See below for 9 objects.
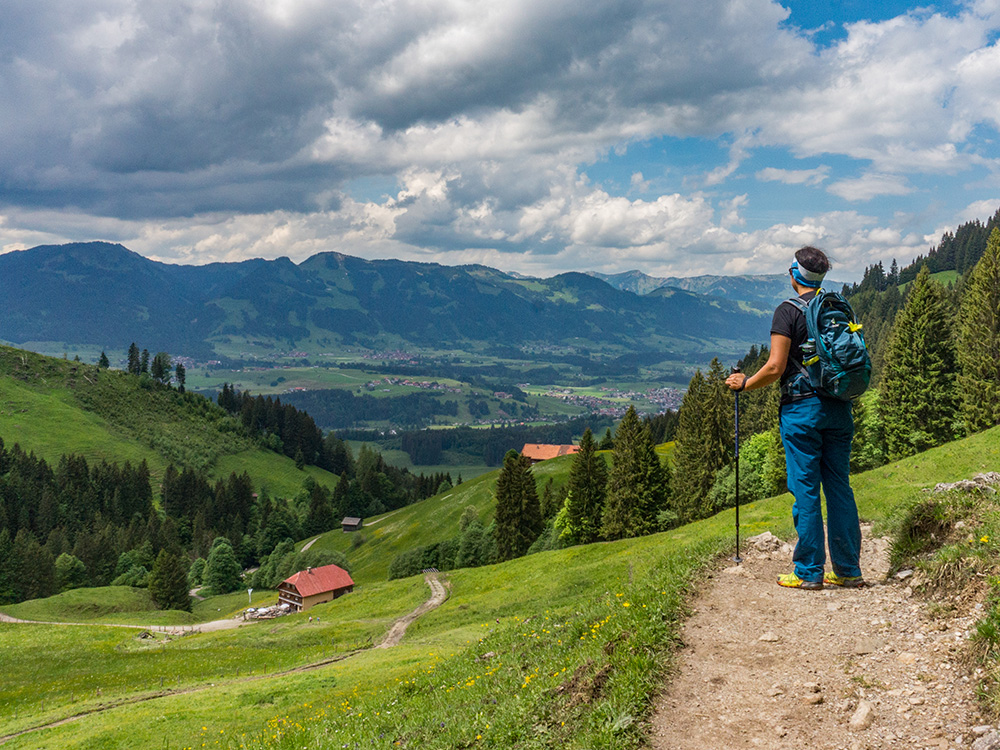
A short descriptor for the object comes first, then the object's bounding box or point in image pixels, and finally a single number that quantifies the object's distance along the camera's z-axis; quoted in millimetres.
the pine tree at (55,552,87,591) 107625
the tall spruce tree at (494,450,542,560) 73000
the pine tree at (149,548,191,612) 95938
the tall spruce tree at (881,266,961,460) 51750
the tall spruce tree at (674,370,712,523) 59562
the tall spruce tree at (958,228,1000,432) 48250
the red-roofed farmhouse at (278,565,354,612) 86625
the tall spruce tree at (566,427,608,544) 64562
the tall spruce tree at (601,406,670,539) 59906
